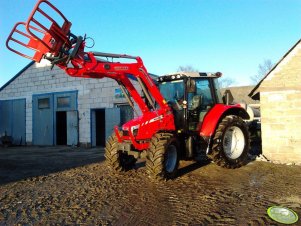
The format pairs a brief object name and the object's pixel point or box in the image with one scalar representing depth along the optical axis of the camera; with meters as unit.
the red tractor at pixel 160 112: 4.80
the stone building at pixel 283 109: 6.97
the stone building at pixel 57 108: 12.67
